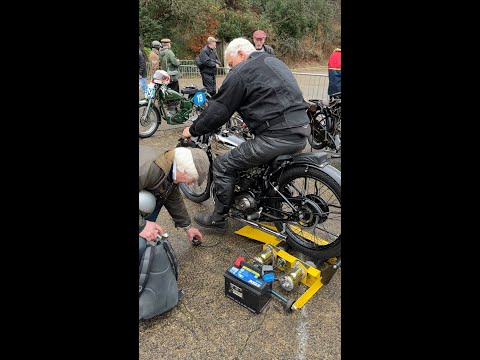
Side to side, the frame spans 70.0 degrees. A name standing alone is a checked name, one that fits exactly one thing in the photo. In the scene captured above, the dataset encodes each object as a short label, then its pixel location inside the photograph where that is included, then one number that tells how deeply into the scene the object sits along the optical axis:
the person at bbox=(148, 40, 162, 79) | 10.11
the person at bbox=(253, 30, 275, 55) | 7.19
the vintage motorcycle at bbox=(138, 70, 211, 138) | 6.45
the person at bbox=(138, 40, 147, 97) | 8.65
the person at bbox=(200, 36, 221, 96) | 8.73
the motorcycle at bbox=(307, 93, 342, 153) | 5.62
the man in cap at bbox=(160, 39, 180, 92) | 8.95
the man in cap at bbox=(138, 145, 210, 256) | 2.35
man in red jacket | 6.19
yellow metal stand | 2.51
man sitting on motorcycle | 2.74
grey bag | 2.19
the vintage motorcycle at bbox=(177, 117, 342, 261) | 2.78
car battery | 2.38
